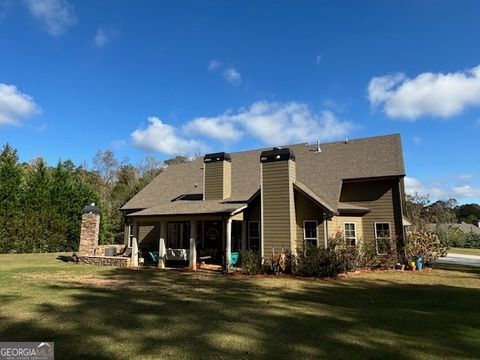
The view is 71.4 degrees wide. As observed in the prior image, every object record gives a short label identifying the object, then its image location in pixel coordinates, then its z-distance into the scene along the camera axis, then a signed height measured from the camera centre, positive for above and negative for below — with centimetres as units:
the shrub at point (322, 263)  1326 -96
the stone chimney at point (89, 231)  1922 +55
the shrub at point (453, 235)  4601 +36
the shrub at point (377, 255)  1573 -77
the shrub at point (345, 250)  1366 -48
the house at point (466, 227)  6975 +218
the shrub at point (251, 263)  1398 -98
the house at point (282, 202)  1473 +184
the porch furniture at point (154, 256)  1748 -81
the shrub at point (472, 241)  4928 -52
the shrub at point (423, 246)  1620 -39
